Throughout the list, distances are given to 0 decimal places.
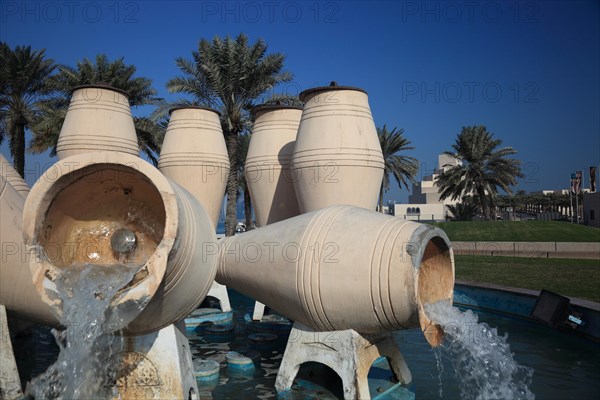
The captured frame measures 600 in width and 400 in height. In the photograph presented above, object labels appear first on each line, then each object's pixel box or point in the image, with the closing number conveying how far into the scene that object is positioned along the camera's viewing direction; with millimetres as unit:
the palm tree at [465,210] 41062
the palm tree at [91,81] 20891
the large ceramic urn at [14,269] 6762
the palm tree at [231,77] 20047
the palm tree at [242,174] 27172
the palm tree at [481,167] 32781
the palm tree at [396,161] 30391
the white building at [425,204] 63781
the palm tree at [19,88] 20859
